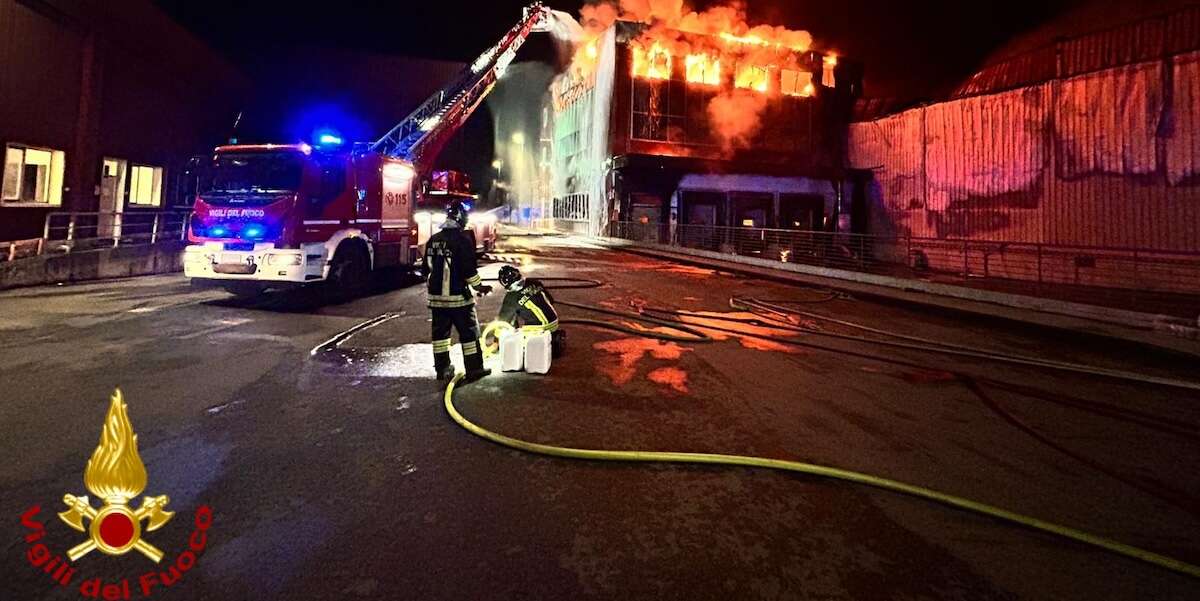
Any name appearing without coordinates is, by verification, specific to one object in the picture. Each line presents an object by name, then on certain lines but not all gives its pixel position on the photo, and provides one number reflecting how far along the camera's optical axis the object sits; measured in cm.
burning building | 3036
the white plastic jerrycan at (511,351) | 591
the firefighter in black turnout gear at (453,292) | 543
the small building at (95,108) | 1330
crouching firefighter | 590
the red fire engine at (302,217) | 946
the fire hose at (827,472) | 265
